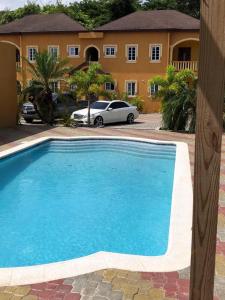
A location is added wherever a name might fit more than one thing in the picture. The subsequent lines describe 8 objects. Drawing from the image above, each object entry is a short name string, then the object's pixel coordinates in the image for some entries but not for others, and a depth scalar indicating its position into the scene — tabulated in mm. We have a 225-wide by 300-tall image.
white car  22500
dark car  22475
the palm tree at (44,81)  20328
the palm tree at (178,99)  18391
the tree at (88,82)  23078
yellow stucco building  33781
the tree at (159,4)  54656
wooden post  1934
